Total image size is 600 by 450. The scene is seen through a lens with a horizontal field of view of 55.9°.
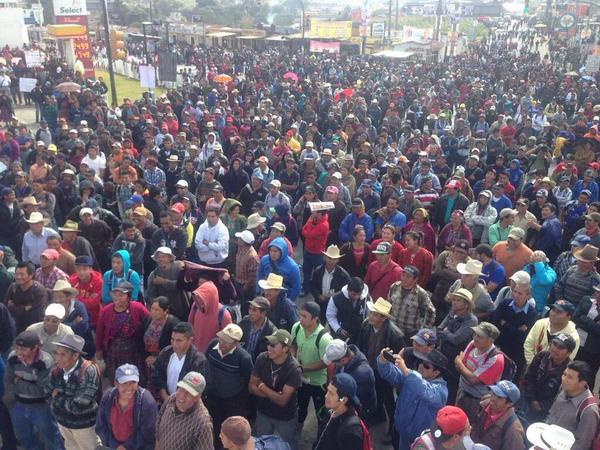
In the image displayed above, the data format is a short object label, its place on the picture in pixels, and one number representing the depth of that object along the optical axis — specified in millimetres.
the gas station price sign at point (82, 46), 26125
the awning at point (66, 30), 25328
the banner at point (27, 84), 19016
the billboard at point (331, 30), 48219
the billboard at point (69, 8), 26250
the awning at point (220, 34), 47628
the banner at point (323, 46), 38594
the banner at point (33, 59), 23000
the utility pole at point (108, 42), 18734
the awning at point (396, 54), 38903
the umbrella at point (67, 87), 16781
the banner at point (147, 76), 18562
